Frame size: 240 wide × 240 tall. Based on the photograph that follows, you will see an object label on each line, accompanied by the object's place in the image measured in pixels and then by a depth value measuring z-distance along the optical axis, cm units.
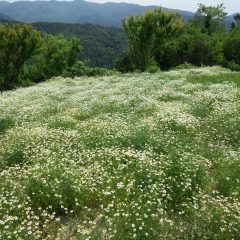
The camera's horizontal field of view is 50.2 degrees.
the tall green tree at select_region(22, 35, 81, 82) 4702
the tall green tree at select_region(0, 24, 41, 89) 2871
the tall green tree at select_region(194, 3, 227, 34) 5466
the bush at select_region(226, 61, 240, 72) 3062
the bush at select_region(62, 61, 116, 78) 3111
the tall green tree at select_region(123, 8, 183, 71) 3117
